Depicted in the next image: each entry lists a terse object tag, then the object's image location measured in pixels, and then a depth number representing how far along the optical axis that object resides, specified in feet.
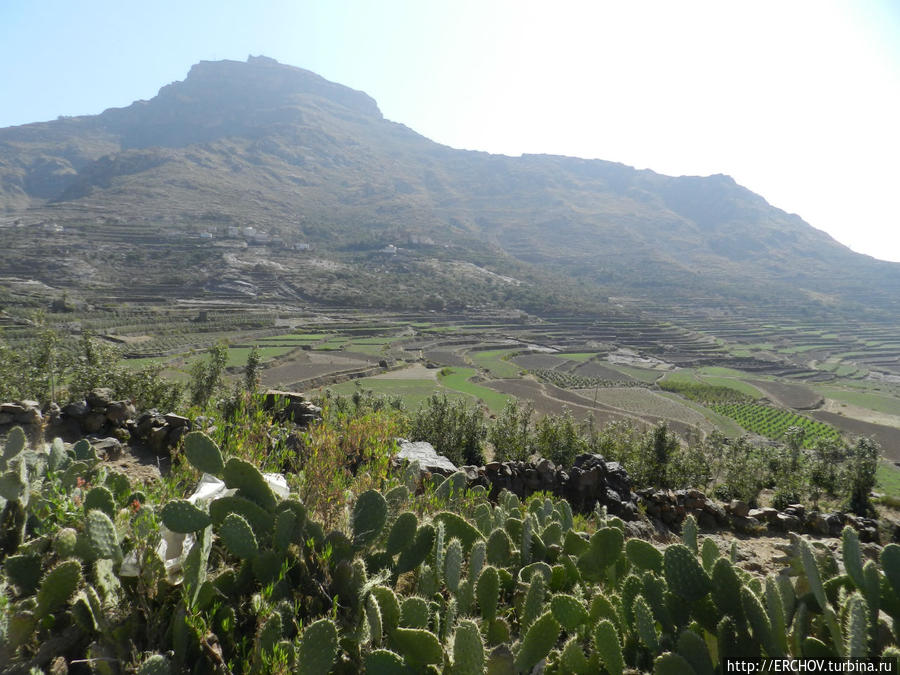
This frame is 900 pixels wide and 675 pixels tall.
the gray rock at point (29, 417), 24.25
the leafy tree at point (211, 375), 49.94
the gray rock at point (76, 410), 25.43
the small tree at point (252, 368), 52.91
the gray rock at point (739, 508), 32.12
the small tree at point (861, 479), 53.44
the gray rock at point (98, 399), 26.00
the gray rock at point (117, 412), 25.49
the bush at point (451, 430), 48.26
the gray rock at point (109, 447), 21.82
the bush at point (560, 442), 49.70
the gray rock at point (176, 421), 23.56
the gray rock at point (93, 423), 25.50
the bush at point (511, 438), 51.11
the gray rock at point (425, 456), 25.77
